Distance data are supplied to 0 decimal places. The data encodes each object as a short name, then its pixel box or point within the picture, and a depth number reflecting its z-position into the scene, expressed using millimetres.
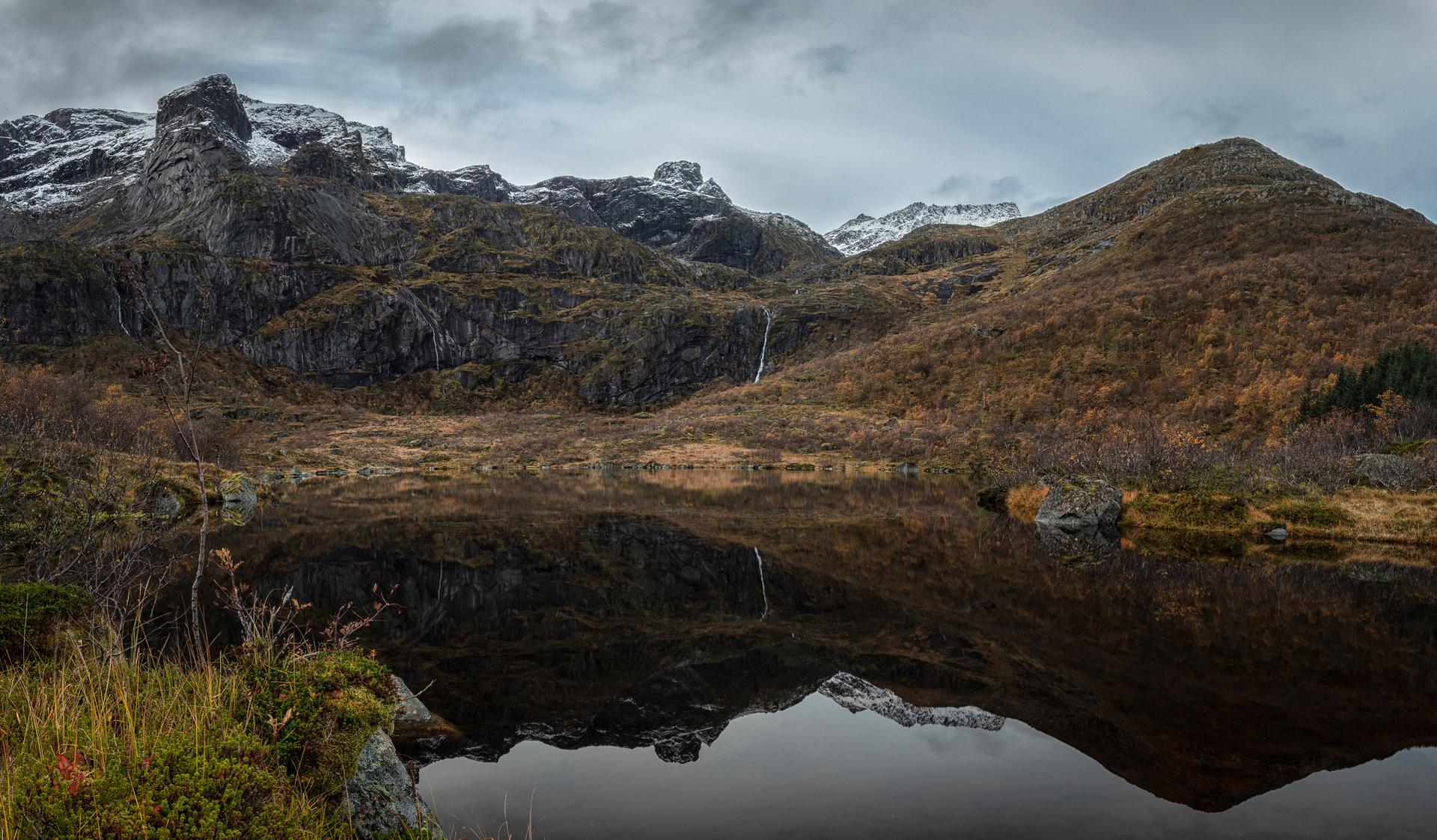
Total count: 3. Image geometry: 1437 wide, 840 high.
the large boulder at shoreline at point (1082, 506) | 30094
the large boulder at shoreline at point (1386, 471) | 29297
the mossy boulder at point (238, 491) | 40531
